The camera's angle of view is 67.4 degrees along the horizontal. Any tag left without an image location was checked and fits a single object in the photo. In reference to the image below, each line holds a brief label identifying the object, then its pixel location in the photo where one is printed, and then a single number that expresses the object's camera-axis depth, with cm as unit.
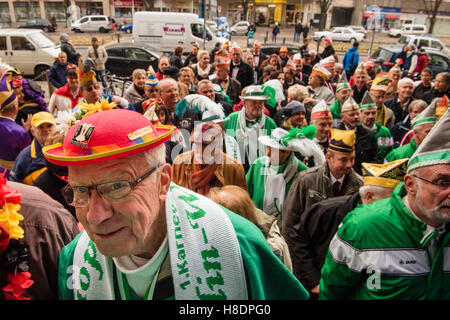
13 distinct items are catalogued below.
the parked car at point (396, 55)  1429
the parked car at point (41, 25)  3241
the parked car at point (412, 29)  3612
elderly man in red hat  134
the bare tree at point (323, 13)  3684
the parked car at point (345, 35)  3178
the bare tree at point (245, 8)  3856
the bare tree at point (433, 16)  3534
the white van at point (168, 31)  1819
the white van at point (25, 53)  1379
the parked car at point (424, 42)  1805
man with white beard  192
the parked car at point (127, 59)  1422
